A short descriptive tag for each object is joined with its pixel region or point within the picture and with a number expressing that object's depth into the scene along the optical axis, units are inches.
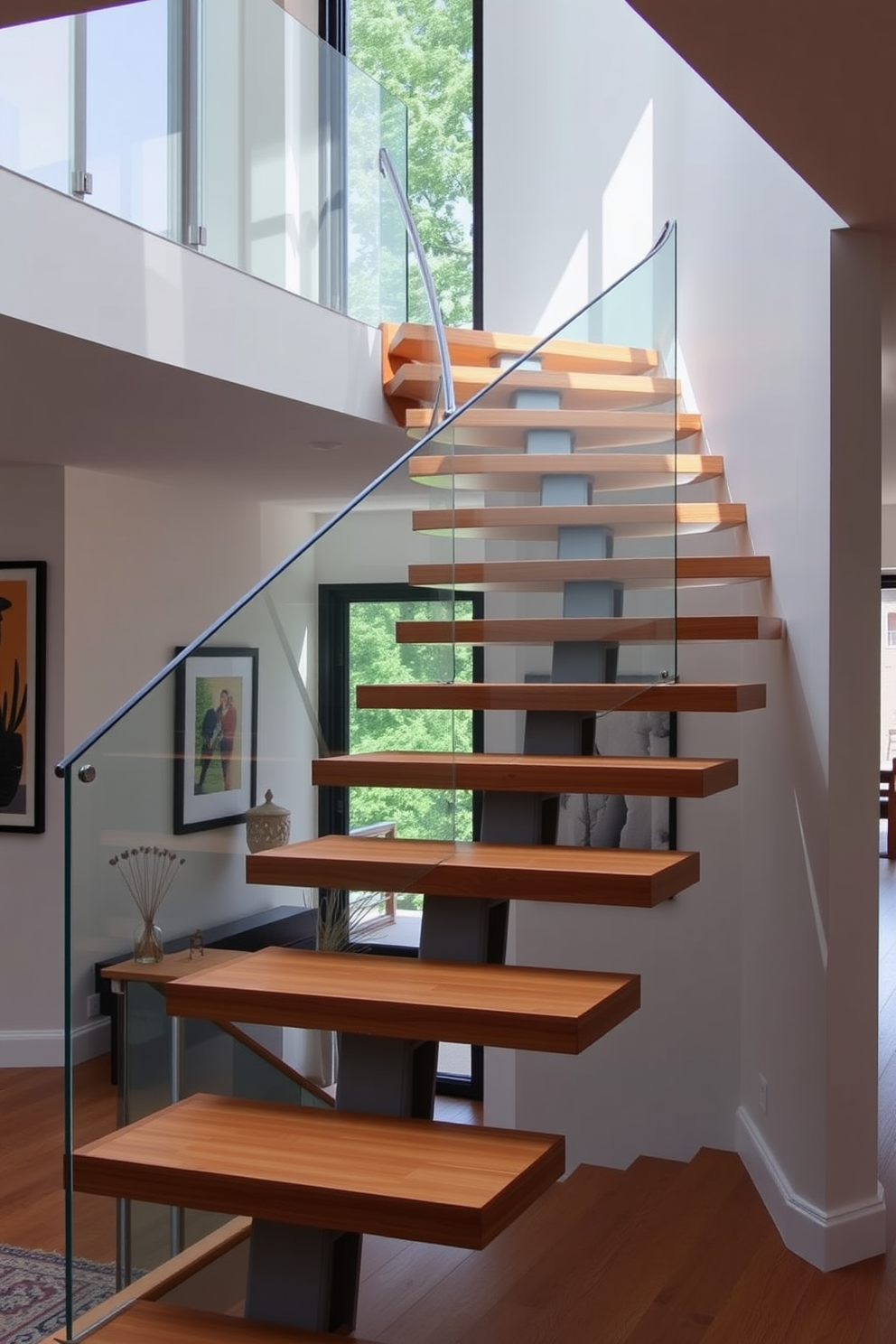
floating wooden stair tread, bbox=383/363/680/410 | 154.9
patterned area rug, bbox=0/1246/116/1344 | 156.3
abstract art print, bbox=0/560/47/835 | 246.2
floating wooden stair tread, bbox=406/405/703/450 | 157.2
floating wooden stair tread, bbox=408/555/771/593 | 146.6
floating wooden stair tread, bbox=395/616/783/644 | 146.9
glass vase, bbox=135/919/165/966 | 106.3
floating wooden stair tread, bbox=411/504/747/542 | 150.5
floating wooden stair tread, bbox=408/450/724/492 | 154.2
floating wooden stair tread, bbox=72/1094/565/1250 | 91.4
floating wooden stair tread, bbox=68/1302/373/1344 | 95.0
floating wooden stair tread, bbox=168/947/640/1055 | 104.7
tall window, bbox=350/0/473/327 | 273.9
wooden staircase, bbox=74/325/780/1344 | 96.9
